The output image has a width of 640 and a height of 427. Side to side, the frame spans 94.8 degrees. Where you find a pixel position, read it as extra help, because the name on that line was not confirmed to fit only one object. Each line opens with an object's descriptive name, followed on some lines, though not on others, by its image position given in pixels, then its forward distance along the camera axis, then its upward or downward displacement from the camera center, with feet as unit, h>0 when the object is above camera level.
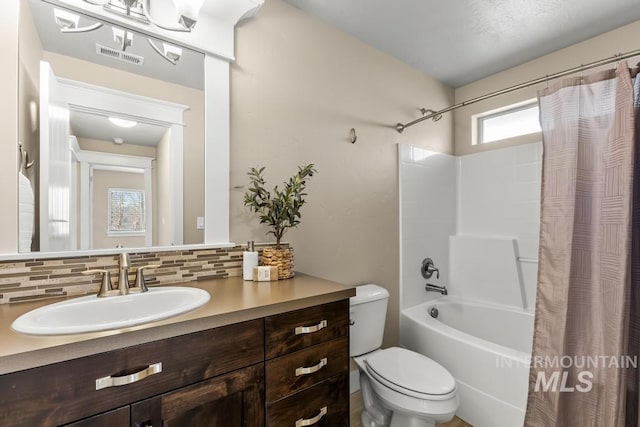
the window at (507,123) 7.93 +2.57
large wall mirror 3.58 +1.07
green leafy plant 4.91 +0.18
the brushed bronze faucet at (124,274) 3.58 -0.75
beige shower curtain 3.92 -0.70
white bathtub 5.21 -2.96
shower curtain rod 4.66 +2.43
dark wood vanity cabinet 2.17 -1.51
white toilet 4.42 -2.69
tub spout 7.94 -2.07
